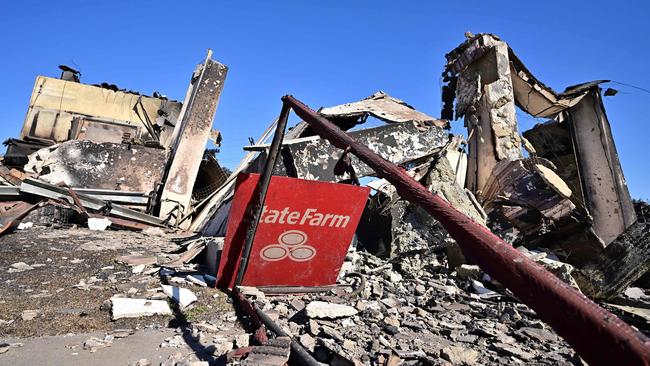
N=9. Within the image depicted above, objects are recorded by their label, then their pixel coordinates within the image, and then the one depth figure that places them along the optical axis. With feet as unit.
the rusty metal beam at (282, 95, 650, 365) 1.75
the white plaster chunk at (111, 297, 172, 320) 7.48
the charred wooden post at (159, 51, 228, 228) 23.67
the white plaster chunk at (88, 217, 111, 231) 18.72
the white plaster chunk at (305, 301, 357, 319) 7.48
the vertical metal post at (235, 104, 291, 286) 8.11
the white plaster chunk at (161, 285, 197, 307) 8.41
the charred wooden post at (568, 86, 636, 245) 18.31
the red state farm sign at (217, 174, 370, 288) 9.02
